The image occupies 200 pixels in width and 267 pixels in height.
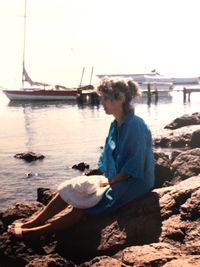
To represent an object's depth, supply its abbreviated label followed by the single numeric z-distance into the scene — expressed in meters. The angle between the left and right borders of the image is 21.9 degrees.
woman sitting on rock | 6.07
